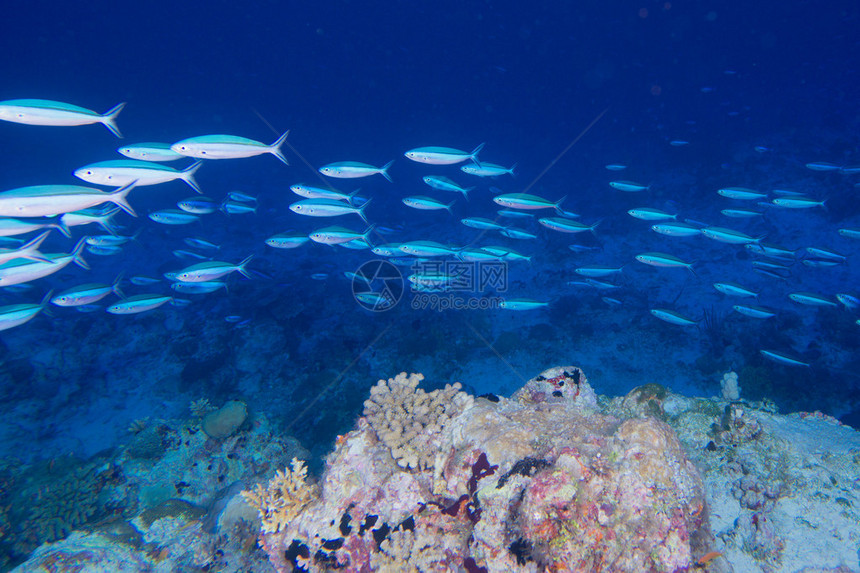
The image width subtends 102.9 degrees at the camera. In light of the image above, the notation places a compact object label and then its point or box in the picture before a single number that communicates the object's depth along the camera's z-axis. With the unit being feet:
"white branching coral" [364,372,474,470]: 9.97
